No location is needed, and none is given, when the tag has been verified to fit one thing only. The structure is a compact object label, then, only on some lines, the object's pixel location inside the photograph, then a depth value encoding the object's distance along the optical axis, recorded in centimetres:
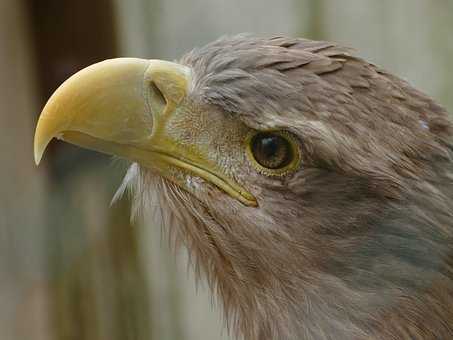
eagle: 201
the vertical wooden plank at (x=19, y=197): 233
